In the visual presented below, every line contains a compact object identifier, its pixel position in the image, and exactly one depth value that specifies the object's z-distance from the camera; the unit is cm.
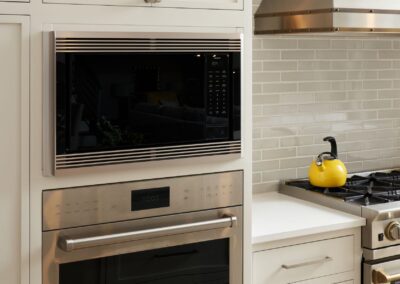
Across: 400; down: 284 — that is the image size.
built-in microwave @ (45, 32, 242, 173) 190
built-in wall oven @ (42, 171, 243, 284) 194
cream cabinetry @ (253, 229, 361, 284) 243
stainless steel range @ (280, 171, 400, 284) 261
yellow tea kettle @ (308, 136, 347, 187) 299
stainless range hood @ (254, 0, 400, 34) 275
